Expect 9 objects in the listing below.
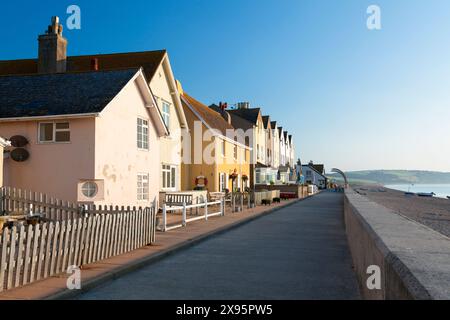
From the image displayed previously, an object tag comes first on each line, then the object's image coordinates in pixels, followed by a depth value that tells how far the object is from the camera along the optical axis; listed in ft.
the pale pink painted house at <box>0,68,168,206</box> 55.57
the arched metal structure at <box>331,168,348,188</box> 228.10
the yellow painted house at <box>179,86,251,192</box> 104.17
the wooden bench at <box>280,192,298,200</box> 141.18
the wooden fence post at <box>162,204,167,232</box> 46.90
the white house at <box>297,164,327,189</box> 347.36
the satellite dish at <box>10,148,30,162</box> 56.39
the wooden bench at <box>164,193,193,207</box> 76.40
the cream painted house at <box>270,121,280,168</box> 226.48
